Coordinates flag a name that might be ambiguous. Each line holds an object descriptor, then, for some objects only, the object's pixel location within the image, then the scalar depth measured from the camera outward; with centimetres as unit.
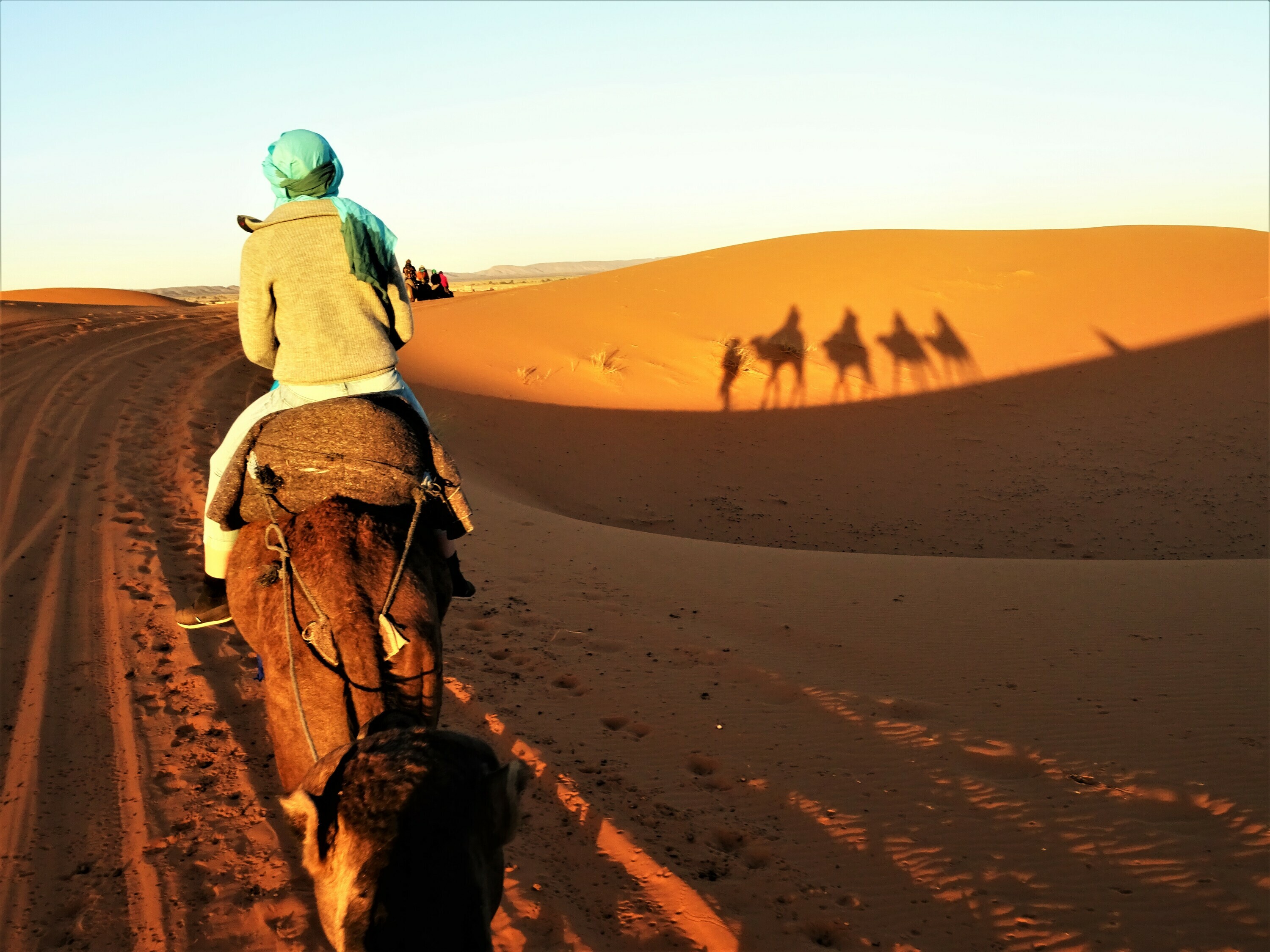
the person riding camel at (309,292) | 286
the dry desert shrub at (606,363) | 1928
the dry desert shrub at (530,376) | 1845
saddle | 267
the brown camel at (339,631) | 239
